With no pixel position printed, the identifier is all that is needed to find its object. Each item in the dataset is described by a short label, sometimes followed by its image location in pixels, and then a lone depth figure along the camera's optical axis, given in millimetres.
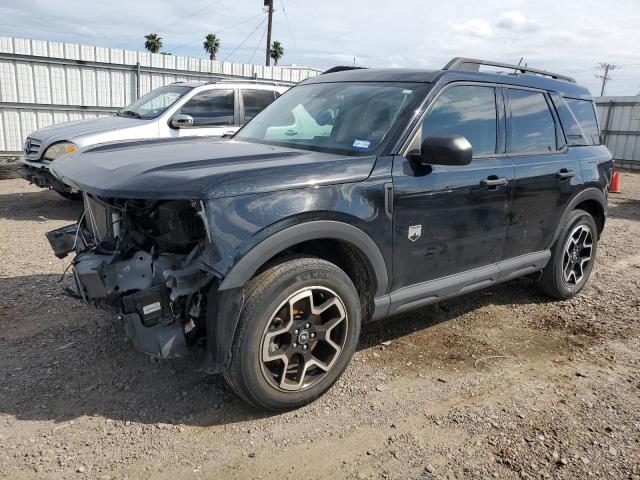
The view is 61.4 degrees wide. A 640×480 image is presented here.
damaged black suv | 2830
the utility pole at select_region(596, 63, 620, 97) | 57438
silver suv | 7594
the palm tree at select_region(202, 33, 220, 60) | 52750
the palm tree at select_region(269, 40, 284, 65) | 48188
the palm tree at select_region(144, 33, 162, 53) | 54406
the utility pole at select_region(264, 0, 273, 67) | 29733
